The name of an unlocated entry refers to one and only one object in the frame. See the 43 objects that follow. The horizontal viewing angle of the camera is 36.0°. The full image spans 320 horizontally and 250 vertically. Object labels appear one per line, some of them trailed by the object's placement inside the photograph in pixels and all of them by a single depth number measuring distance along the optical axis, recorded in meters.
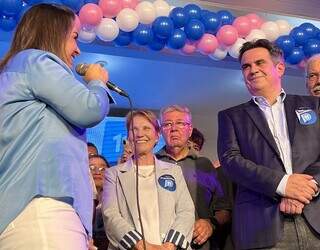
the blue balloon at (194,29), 3.22
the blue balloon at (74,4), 2.93
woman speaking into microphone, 1.14
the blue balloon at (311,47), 3.47
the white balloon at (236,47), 3.36
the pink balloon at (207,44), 3.28
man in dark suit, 1.79
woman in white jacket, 2.05
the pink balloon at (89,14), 2.96
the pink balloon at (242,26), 3.41
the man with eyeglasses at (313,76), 2.45
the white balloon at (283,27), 3.55
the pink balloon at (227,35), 3.29
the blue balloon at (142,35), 3.14
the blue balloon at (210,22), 3.33
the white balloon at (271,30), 3.49
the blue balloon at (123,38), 3.17
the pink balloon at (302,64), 3.54
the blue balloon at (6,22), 2.84
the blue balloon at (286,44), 3.46
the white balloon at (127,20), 3.08
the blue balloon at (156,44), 3.21
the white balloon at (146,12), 3.16
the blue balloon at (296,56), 3.49
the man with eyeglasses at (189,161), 2.46
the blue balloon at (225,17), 3.41
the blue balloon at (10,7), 2.74
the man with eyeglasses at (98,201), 2.43
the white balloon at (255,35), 3.42
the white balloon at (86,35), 3.05
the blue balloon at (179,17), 3.22
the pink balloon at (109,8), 3.08
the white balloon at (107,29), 3.05
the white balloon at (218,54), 3.38
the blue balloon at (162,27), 3.13
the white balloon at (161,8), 3.21
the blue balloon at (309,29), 3.52
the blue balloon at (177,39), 3.19
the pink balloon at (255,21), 3.50
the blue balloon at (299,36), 3.49
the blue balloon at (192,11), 3.27
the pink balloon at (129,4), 3.17
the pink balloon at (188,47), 3.29
